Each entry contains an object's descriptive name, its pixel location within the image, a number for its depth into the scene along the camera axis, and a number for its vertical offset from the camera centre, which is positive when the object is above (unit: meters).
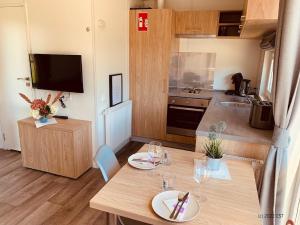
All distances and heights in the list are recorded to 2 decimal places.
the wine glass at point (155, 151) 1.73 -0.63
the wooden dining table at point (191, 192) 1.14 -0.71
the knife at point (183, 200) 1.13 -0.70
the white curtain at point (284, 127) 1.45 -0.39
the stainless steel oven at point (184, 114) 3.60 -0.72
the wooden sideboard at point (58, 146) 2.72 -0.97
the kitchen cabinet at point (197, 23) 3.46 +0.71
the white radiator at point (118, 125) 3.22 -0.87
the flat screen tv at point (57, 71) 2.80 -0.06
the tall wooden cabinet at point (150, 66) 3.47 +0.03
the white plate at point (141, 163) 1.59 -0.68
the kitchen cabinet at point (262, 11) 1.61 +0.42
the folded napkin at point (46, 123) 2.76 -0.68
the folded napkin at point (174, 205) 1.14 -0.71
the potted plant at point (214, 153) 1.57 -0.57
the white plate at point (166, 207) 1.13 -0.72
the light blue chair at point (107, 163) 1.52 -0.71
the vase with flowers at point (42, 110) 2.72 -0.52
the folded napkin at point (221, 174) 1.50 -0.69
